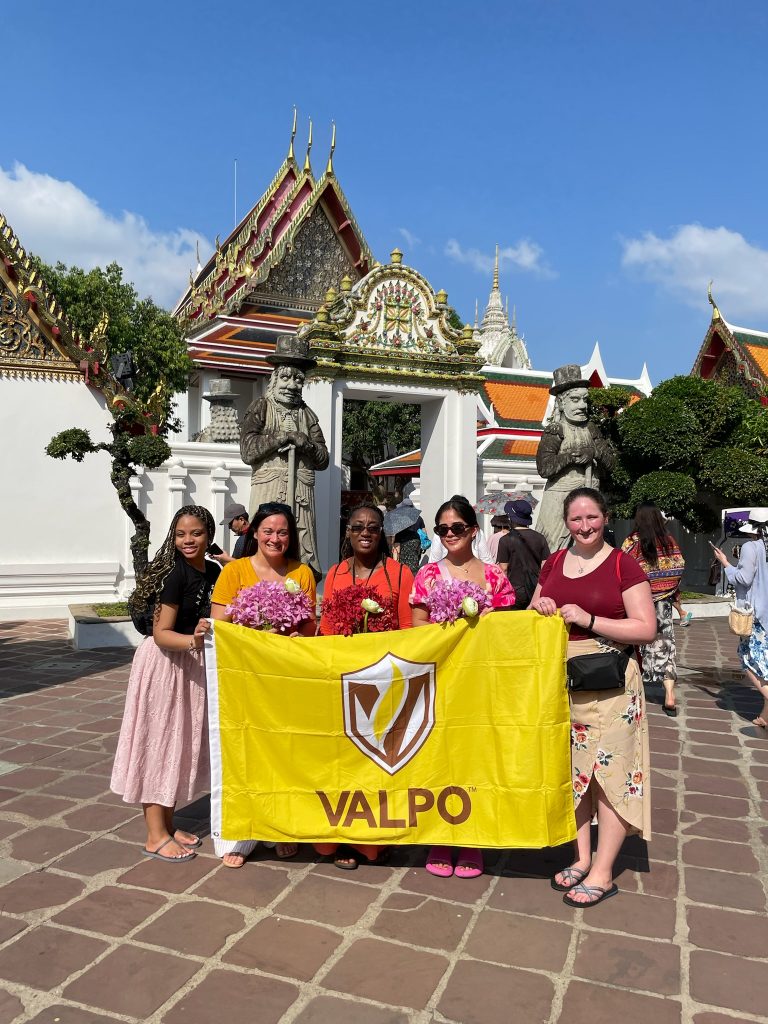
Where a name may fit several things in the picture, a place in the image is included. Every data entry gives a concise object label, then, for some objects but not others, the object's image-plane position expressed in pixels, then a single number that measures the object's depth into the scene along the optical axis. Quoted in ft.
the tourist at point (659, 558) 20.94
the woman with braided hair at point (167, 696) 12.26
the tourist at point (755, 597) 20.22
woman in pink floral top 12.08
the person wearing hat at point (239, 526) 25.22
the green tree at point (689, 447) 45.62
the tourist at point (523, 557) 19.71
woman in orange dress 12.34
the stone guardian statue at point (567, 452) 32.63
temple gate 37.37
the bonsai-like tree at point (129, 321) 70.79
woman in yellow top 12.25
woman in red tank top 10.85
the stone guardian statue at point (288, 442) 31.53
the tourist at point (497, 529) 24.44
